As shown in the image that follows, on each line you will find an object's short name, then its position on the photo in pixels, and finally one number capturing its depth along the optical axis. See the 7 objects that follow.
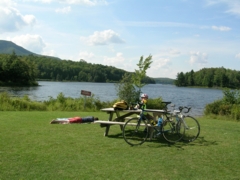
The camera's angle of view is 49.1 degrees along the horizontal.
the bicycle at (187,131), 7.12
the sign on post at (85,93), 14.47
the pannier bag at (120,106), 7.55
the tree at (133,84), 18.61
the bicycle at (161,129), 6.89
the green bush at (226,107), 14.79
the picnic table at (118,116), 7.41
